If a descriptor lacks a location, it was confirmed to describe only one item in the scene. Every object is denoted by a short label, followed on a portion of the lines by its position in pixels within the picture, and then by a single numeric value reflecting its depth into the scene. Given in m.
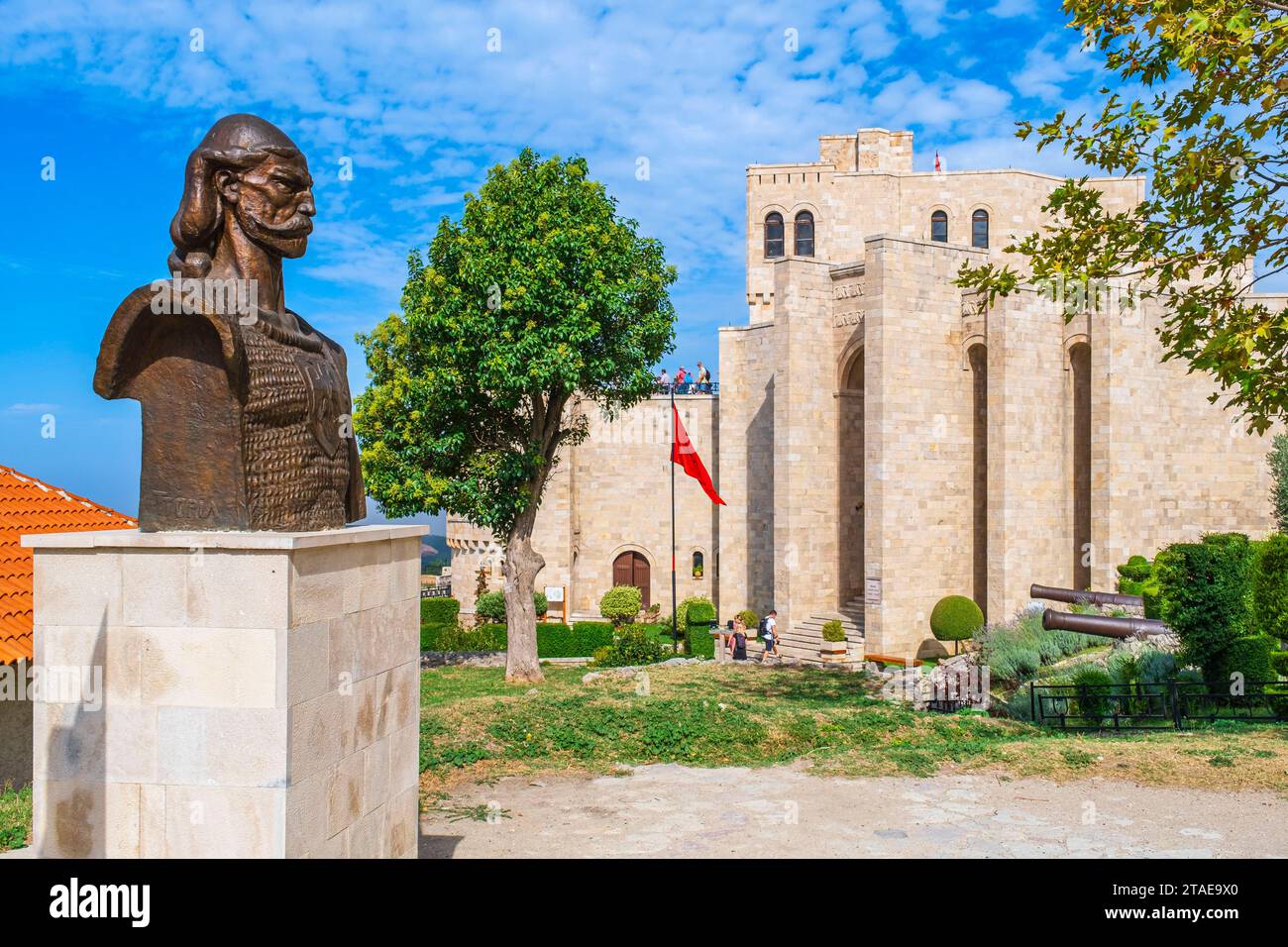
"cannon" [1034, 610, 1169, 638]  17.20
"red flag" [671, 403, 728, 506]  26.61
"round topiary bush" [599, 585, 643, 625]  32.69
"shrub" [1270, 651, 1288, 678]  14.08
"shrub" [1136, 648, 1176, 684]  14.94
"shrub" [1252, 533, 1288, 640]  14.95
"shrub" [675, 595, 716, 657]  26.78
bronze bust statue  4.59
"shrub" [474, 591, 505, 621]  31.94
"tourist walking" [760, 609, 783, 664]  25.30
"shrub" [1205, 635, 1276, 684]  13.76
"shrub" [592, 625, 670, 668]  23.19
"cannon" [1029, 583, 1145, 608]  20.53
